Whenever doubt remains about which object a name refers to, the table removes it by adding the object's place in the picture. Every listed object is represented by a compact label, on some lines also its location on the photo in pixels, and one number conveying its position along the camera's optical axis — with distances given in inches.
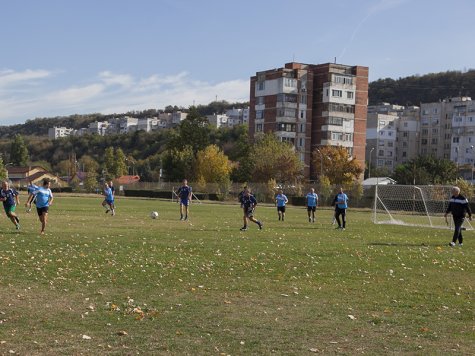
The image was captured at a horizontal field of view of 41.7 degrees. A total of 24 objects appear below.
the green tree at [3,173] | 4632.1
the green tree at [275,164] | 3599.9
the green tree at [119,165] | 5359.3
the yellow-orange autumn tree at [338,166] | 3661.4
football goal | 1668.3
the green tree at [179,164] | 4025.6
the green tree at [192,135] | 4281.5
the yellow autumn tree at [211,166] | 3843.5
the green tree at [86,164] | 6401.6
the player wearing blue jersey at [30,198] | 1156.6
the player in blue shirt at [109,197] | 1438.2
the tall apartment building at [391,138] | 6230.3
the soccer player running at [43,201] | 868.6
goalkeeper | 888.3
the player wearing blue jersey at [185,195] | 1300.6
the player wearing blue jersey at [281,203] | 1459.2
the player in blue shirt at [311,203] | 1416.1
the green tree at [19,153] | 6574.8
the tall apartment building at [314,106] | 4060.0
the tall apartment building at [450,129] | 5821.9
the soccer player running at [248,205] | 1051.3
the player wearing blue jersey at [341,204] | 1163.8
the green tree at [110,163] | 5354.3
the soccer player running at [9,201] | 929.5
